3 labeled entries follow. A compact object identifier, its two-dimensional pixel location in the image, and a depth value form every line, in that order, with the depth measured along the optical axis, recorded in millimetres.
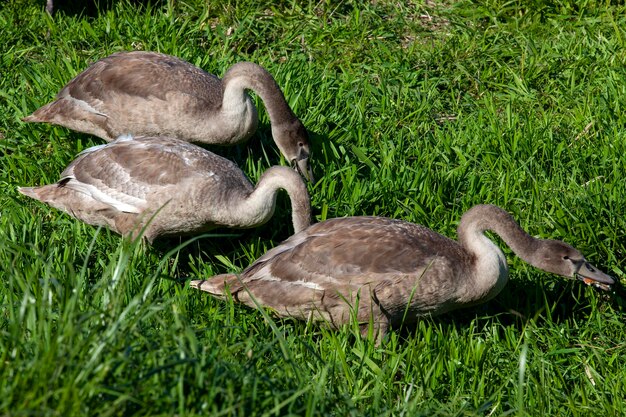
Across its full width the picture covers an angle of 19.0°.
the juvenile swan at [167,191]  12080
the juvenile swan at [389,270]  10842
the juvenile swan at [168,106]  13442
